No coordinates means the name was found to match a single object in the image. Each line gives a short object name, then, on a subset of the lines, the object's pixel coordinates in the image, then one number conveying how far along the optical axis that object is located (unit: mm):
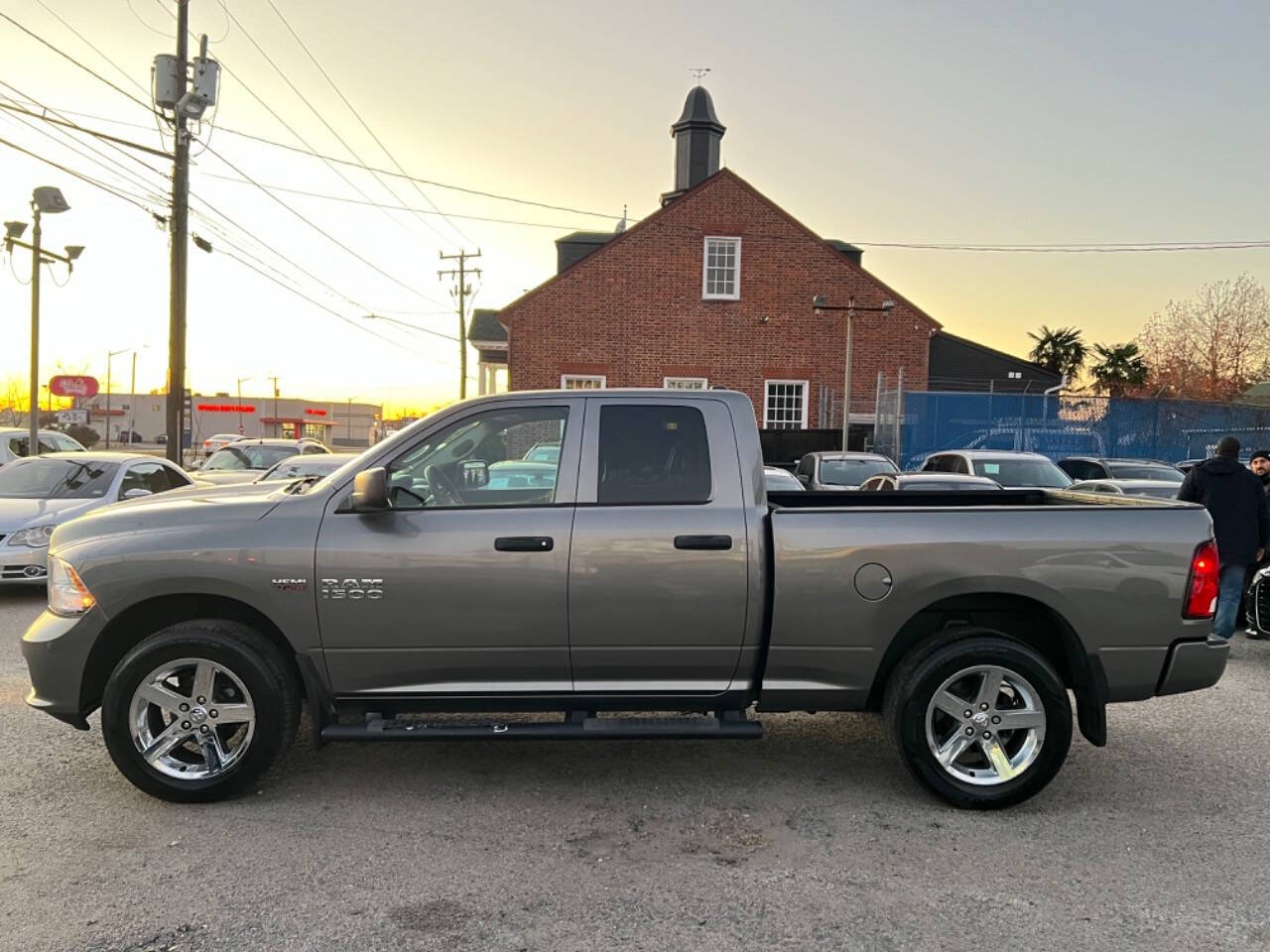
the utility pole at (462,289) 39569
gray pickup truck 3916
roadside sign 29750
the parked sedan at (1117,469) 14953
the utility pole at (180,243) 15492
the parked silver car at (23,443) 14227
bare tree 37594
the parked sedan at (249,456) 16406
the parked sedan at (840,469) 14484
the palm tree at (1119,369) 45938
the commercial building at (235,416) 92812
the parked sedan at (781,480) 11297
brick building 26641
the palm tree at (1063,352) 53719
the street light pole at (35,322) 15672
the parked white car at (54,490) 8438
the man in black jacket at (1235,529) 6906
